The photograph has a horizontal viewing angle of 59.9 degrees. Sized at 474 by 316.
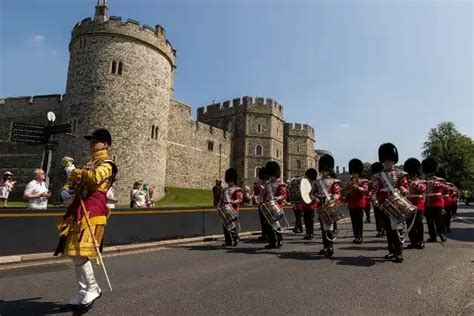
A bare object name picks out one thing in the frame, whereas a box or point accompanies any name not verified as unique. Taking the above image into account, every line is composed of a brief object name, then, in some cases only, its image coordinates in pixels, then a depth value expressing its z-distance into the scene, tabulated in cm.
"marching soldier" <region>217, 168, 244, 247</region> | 1108
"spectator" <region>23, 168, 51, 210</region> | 988
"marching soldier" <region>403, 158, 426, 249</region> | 1012
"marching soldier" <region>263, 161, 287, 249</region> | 1049
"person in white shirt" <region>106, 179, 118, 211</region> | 887
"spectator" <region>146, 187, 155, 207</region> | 1745
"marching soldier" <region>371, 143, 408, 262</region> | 830
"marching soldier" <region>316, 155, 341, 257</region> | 900
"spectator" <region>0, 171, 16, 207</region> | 1794
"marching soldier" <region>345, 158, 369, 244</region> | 1166
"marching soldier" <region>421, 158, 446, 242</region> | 1174
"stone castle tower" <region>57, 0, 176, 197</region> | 3272
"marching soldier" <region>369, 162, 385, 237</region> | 1331
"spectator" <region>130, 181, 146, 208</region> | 1540
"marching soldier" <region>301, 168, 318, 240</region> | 1293
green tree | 6956
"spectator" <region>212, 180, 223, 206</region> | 1428
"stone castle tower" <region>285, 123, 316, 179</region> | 6438
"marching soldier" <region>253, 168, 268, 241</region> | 1089
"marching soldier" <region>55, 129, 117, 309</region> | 480
